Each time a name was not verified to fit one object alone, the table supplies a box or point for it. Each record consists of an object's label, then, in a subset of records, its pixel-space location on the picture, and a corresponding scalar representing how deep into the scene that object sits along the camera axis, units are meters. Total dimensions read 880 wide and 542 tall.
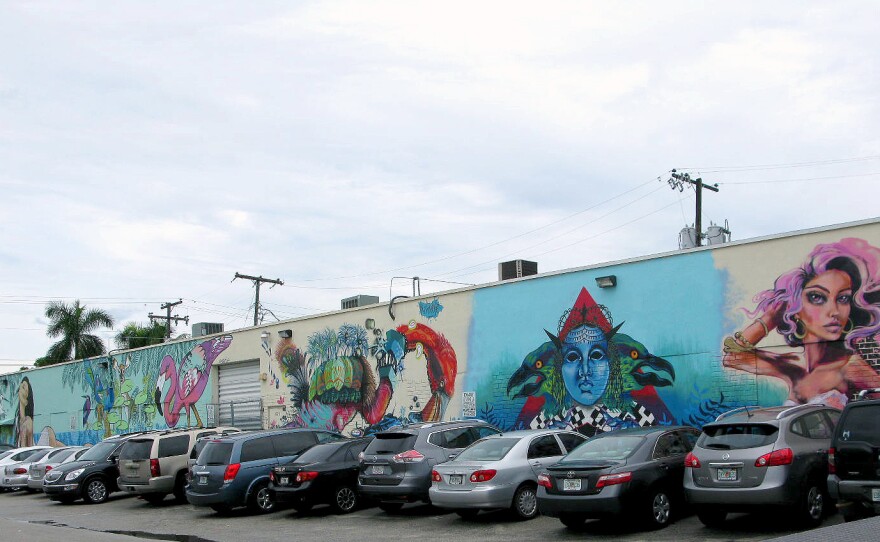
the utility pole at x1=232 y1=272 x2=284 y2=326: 47.59
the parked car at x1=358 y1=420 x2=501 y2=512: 15.48
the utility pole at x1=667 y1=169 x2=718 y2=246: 31.03
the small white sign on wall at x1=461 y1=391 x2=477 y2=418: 21.95
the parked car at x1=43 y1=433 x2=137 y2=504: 22.28
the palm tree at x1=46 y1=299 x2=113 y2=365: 56.31
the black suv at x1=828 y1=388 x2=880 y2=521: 10.43
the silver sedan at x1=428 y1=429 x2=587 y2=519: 13.86
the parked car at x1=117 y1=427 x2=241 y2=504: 20.12
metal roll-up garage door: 29.56
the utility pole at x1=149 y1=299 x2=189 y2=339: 55.77
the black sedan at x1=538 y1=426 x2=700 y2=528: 12.19
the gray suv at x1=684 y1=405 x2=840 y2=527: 11.27
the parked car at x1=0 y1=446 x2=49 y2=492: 28.02
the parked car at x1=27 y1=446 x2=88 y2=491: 25.72
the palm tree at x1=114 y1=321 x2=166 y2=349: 61.00
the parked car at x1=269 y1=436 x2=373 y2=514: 16.50
